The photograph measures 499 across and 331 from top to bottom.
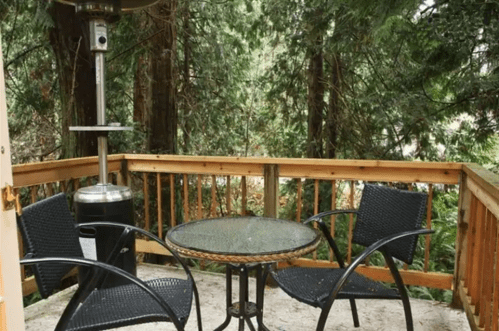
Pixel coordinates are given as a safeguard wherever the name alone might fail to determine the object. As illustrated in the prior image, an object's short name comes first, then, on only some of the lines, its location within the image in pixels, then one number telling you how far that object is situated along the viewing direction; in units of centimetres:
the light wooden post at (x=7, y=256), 94
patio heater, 277
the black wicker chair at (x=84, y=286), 169
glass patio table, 182
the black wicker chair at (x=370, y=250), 194
